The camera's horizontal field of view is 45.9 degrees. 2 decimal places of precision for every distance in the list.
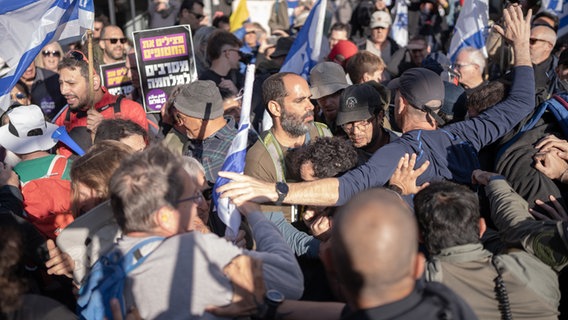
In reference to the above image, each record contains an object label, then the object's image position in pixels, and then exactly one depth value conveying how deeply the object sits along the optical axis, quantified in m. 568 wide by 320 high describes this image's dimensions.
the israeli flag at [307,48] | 7.13
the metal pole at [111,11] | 14.01
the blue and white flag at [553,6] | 9.00
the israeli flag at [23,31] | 5.11
